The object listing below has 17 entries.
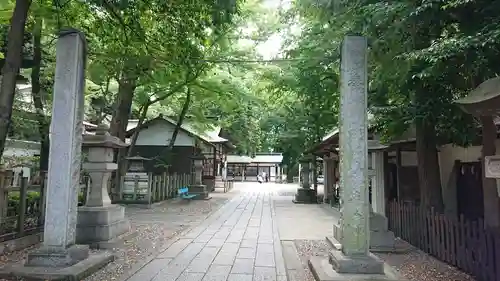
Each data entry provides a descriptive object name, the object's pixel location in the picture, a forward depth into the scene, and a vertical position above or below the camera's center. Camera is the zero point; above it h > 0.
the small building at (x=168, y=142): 24.41 +2.20
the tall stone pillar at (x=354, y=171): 5.54 +0.09
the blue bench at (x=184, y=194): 19.83 -1.00
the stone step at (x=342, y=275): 5.32 -1.40
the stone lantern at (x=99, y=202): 7.85 -0.60
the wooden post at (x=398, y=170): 11.54 +0.23
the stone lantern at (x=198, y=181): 22.29 -0.34
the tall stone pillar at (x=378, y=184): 11.40 -0.20
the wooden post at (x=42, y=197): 8.33 -0.51
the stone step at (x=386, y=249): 7.92 -1.49
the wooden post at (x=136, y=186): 16.73 -0.49
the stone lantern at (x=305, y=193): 20.28 -0.87
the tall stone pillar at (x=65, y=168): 5.68 +0.10
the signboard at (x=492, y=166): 4.87 +0.16
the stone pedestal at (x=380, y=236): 7.98 -1.23
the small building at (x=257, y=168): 53.94 +1.20
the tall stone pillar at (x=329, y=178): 20.10 -0.06
